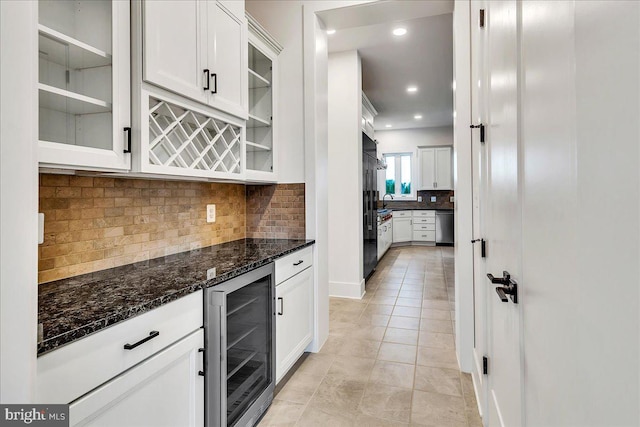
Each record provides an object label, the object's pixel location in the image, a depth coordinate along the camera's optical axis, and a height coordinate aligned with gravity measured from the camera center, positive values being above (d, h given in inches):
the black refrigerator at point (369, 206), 182.3 +6.6
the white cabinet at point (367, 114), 226.4 +73.5
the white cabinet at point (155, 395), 36.9 -21.6
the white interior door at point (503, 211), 47.2 +0.9
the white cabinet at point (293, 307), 82.6 -23.9
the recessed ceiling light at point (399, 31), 149.0 +81.6
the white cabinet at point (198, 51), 57.6 +32.7
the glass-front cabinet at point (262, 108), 97.1 +33.2
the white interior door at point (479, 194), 73.7 +5.2
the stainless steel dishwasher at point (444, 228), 334.3 -10.8
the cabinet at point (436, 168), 338.3 +48.3
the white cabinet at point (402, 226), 339.0 -9.0
